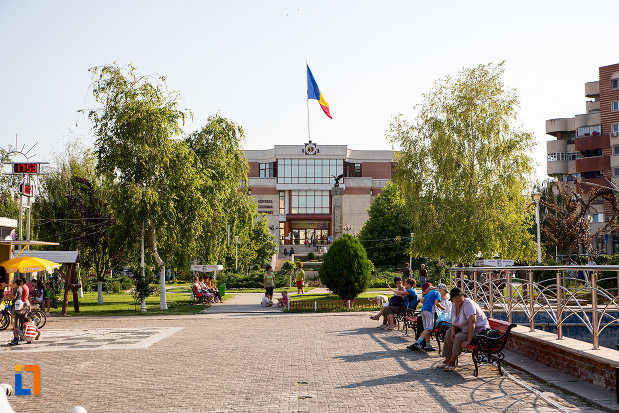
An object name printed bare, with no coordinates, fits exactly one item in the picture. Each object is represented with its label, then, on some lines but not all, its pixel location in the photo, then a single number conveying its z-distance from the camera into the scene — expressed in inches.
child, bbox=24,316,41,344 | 641.1
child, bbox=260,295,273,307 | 1110.5
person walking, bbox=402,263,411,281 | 1230.3
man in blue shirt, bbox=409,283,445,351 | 538.9
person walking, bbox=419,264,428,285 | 869.8
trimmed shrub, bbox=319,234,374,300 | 1012.5
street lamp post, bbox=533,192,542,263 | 1181.8
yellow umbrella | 882.1
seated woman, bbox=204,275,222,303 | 1235.4
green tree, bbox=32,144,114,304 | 1230.3
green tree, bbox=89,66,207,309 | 1024.2
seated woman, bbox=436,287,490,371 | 435.2
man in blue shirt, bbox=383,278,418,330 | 694.8
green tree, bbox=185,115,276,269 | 1193.4
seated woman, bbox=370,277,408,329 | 709.3
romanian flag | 2060.8
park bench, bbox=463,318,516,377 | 423.2
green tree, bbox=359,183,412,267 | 2500.0
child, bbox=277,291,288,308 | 1067.3
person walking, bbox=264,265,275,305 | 1112.8
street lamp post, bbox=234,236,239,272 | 2018.7
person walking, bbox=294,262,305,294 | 1443.2
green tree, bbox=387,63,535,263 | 1307.8
